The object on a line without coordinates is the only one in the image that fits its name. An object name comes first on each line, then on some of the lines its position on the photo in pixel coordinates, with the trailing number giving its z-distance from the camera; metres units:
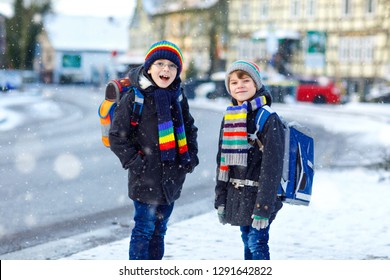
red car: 52.88
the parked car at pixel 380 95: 55.16
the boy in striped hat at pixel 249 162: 6.24
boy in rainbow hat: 6.58
